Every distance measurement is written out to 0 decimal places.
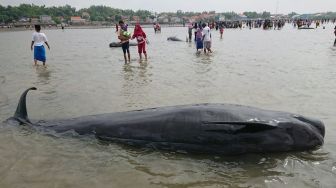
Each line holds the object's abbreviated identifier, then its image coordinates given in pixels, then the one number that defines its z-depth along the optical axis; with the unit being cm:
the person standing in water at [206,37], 1897
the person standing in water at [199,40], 1989
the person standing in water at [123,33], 1530
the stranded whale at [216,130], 477
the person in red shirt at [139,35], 1580
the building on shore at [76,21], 14211
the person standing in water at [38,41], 1442
